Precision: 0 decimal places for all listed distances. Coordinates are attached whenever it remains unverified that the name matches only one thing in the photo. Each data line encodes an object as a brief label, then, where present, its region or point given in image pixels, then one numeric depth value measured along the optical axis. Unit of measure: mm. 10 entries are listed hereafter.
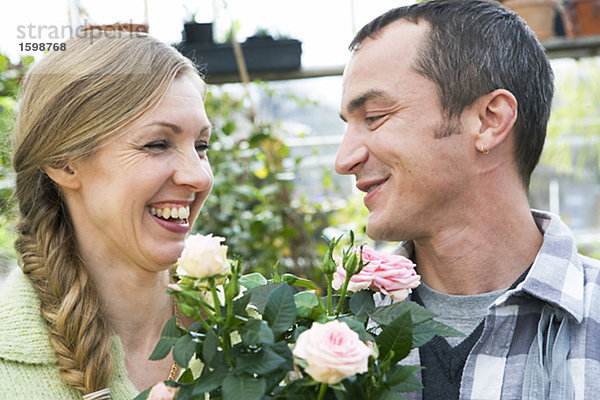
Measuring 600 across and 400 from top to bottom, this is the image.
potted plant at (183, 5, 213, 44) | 3174
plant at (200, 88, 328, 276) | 2752
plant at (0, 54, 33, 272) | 1659
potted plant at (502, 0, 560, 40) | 3037
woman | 1299
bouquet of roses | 858
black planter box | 3086
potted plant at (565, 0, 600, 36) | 3160
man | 1387
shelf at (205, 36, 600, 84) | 3100
